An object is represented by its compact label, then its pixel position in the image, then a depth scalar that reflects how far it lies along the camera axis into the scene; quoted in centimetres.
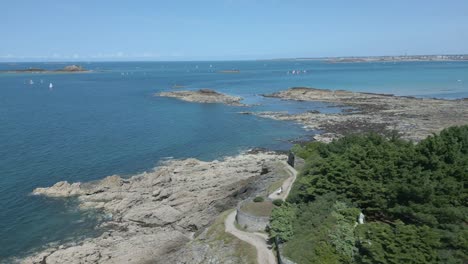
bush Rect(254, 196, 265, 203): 3559
